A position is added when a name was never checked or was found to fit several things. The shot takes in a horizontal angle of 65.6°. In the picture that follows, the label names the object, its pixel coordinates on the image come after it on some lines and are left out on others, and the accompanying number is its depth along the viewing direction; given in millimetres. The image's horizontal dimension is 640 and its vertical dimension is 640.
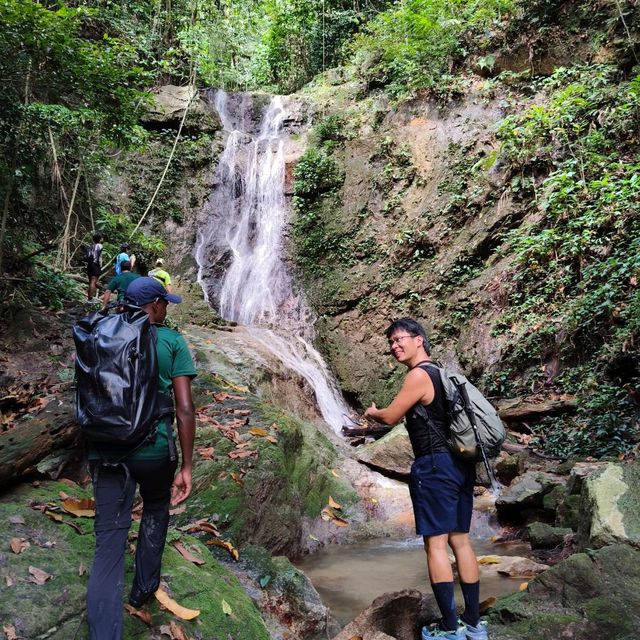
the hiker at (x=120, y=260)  8659
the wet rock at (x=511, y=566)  4621
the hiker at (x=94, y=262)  9648
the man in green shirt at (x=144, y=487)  2252
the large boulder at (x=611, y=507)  4023
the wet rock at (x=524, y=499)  5984
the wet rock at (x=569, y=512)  5285
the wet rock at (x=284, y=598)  3369
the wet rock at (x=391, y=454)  7441
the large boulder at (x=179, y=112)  16062
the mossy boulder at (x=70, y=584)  2410
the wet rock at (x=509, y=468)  7031
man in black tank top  3006
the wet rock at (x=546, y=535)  5105
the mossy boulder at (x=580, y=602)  2938
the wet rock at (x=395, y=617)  3182
